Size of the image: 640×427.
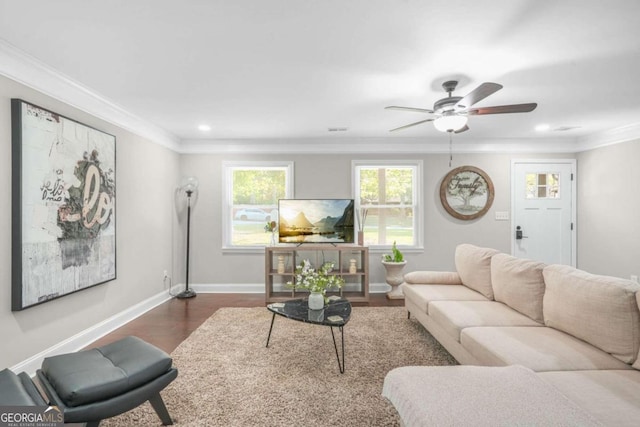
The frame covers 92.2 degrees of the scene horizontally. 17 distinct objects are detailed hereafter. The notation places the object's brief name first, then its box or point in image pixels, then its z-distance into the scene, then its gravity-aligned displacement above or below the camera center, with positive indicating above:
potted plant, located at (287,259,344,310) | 2.80 -0.72
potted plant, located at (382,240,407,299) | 4.56 -0.93
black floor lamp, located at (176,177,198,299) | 4.65 +0.18
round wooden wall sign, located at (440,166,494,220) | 4.97 +0.27
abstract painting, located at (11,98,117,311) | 2.24 +0.03
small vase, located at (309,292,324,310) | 2.80 -0.83
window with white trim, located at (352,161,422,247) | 5.04 +0.11
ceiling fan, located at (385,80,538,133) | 2.45 +0.84
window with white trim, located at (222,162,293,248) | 5.01 +0.16
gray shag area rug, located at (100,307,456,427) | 1.91 -1.28
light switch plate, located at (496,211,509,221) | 5.00 -0.10
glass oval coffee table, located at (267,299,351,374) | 2.49 -0.90
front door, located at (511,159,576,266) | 4.99 -0.09
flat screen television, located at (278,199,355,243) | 4.66 -0.16
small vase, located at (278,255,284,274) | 4.58 -0.83
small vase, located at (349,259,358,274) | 4.57 -0.86
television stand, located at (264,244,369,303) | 4.42 -0.86
